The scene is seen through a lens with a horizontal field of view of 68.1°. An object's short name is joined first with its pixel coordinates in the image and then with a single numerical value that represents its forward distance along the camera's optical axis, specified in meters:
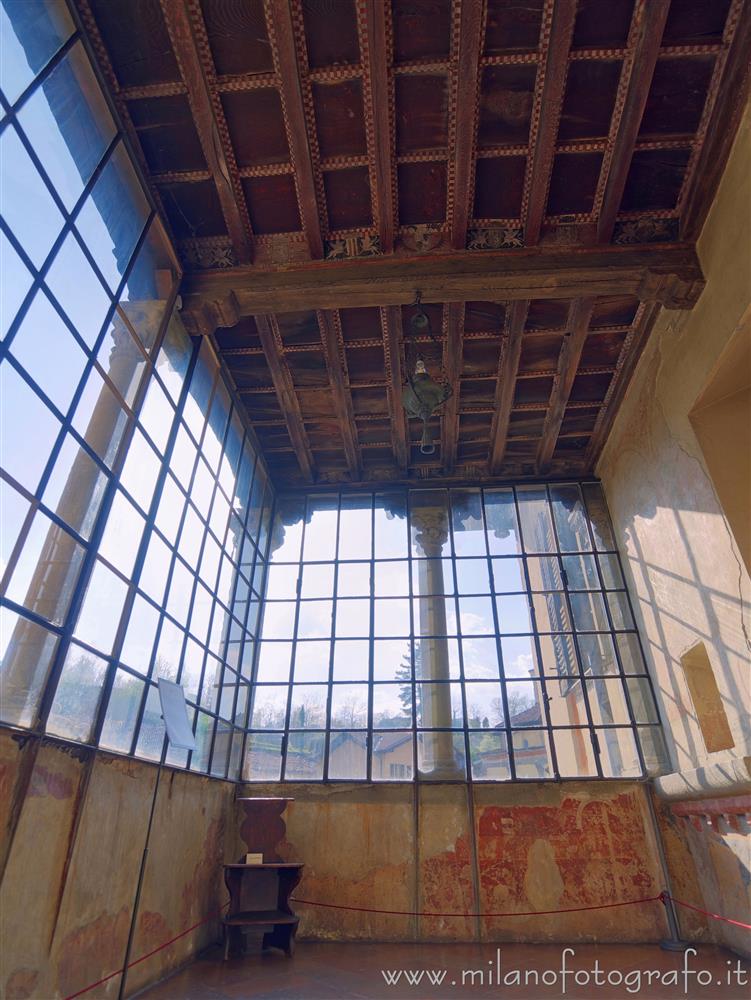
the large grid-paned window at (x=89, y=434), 3.14
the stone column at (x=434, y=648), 6.71
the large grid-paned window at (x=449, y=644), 6.72
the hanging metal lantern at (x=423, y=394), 5.07
